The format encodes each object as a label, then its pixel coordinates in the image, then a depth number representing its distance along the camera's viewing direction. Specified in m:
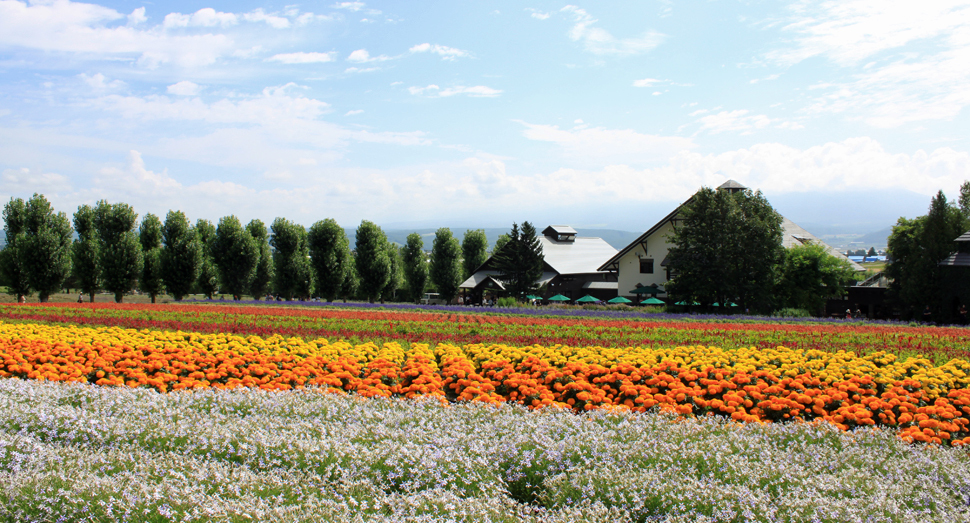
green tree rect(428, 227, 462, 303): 60.88
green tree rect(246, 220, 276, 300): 53.53
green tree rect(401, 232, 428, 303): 61.31
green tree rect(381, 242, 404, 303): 60.22
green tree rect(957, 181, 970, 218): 39.04
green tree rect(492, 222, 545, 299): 44.34
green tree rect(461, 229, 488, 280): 65.81
